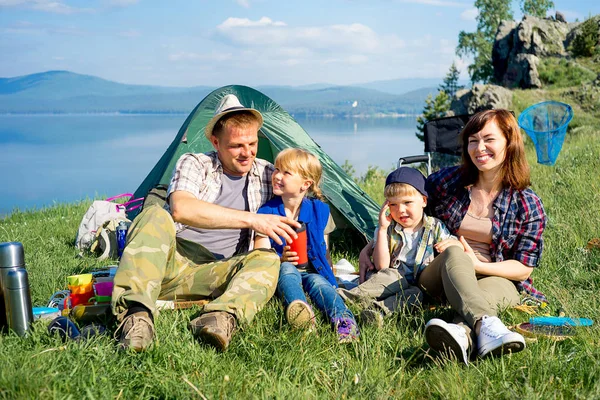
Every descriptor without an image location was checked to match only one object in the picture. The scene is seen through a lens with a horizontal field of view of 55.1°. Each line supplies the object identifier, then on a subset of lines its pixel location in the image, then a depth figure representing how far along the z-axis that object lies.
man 2.75
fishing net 6.37
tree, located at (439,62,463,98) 59.19
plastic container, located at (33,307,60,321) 3.03
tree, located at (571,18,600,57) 22.38
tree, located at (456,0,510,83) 47.62
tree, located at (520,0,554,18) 49.53
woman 3.19
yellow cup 3.31
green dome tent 4.83
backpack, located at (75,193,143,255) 5.27
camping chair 5.45
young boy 3.39
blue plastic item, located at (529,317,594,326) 2.79
